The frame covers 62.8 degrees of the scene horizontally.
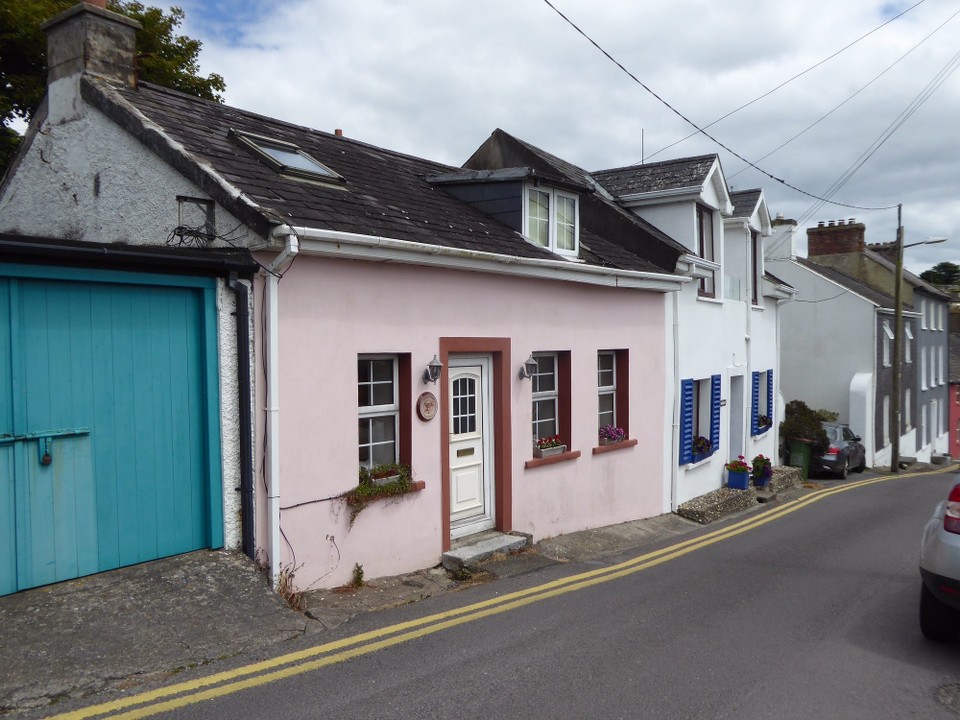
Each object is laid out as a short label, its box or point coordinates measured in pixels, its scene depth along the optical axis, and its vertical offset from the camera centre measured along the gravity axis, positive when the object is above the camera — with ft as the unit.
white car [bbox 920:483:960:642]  18.70 -5.50
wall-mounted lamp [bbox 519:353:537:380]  33.30 -0.82
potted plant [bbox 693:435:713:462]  48.88 -6.38
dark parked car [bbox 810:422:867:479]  76.59 -11.02
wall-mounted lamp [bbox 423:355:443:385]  28.14 -0.74
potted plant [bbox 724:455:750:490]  53.06 -8.77
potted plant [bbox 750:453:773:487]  54.75 -8.80
